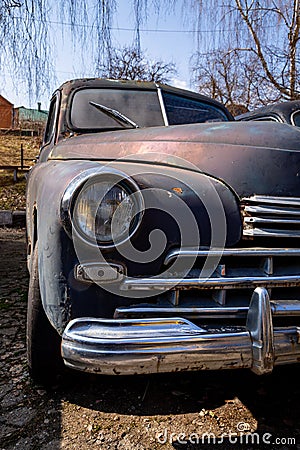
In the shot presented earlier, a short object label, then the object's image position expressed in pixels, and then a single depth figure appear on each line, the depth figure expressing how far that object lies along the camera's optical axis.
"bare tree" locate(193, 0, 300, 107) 5.56
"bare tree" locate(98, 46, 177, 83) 9.24
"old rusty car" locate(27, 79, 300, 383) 1.43
